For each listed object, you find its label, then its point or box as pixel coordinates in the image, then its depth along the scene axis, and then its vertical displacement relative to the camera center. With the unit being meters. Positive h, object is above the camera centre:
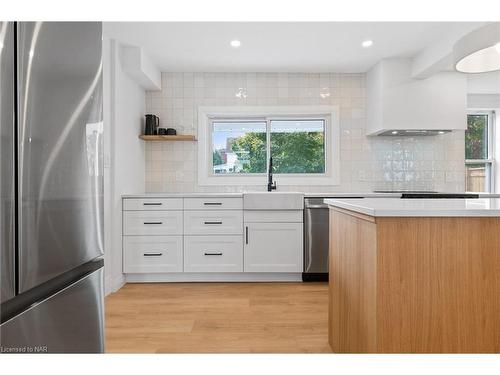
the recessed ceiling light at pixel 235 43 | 3.16 +1.37
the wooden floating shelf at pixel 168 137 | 3.74 +0.57
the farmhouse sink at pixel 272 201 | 3.40 -0.12
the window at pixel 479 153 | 4.19 +0.44
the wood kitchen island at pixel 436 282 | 1.21 -0.33
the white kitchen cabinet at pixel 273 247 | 3.41 -0.58
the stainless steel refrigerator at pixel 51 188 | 0.59 +0.00
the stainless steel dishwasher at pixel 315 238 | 3.43 -0.50
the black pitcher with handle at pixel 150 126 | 3.78 +0.71
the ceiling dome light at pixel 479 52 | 1.26 +0.59
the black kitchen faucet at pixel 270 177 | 3.90 +0.14
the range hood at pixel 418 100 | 3.55 +0.93
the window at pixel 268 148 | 4.09 +0.50
